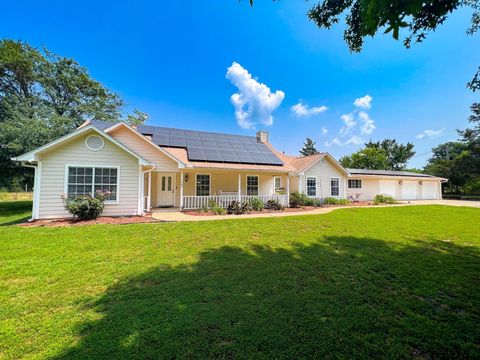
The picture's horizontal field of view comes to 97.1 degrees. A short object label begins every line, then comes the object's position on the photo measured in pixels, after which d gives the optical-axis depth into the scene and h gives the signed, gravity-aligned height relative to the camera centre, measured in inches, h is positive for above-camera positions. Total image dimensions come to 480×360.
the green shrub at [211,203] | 500.1 -33.8
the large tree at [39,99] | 551.5 +351.9
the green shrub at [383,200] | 808.3 -40.5
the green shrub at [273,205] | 542.9 -40.8
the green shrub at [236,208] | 479.2 -43.4
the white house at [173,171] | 362.0 +43.3
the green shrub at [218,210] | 469.4 -47.1
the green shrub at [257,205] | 526.6 -39.6
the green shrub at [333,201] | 707.4 -39.5
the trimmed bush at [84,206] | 341.1 -29.3
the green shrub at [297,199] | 619.0 -29.4
